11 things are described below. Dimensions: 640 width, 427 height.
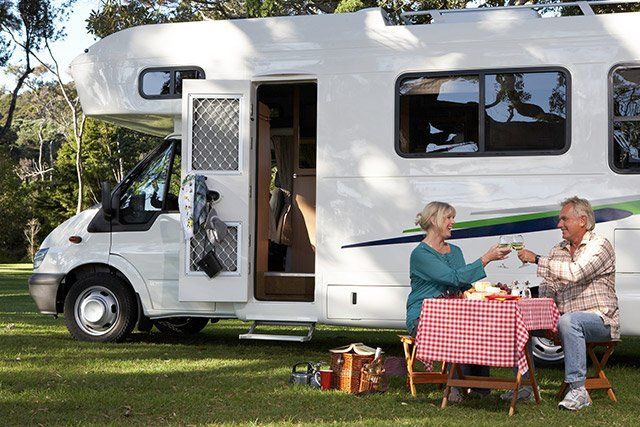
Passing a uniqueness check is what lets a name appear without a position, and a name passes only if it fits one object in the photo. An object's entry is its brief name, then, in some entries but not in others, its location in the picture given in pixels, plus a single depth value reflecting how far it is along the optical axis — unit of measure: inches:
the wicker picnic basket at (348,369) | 271.4
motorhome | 319.0
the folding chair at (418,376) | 265.3
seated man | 249.8
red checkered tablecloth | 235.8
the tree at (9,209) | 1627.7
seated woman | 258.5
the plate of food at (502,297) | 243.1
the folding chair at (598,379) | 260.2
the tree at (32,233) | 1670.8
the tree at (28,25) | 949.2
